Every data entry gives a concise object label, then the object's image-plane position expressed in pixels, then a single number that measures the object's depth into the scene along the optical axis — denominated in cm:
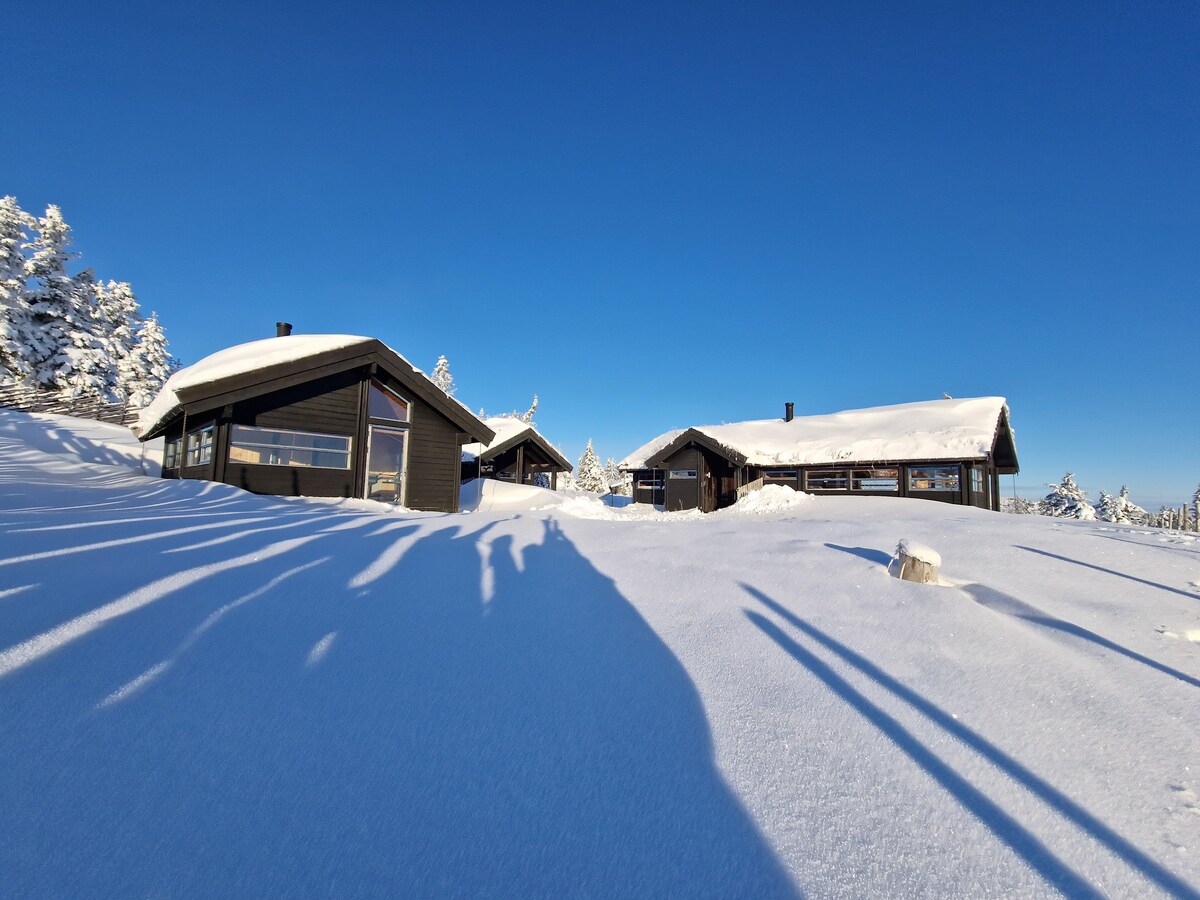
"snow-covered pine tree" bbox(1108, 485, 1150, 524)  4465
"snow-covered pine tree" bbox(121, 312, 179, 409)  3319
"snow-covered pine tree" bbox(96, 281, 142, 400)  3247
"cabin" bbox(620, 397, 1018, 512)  2033
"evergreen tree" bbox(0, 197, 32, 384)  2442
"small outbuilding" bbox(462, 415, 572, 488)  2469
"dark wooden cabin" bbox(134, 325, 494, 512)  1136
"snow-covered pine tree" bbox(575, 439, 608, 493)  5966
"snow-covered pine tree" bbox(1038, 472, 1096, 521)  4032
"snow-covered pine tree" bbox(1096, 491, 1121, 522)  4447
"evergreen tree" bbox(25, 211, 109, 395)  2641
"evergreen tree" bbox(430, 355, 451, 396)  4919
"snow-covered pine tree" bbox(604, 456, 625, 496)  6706
